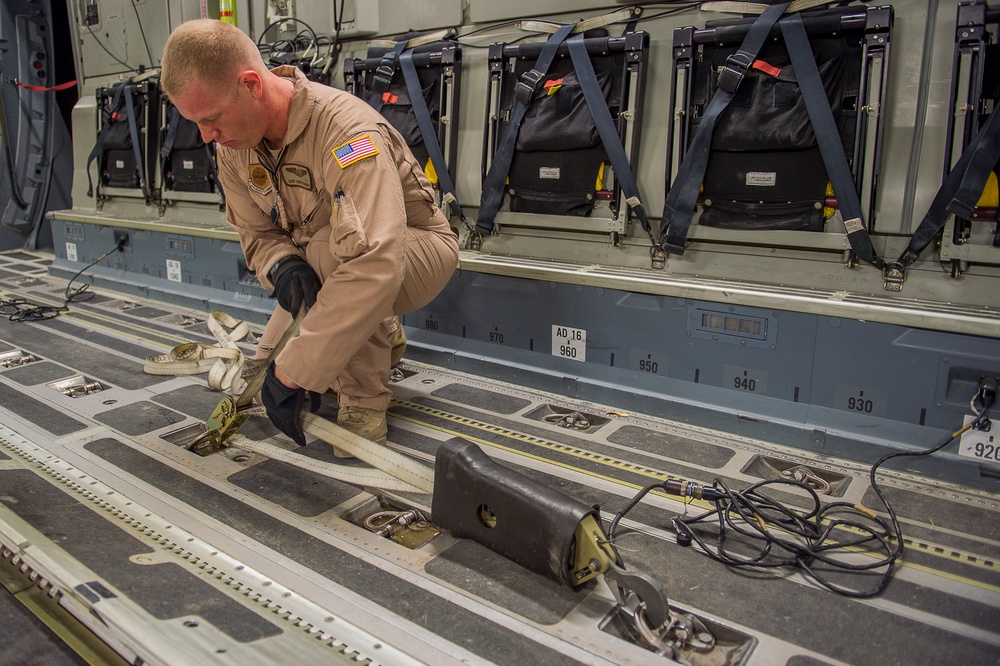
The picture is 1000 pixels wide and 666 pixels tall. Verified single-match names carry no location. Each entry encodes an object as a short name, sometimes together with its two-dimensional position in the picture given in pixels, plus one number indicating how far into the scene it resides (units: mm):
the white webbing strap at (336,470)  2748
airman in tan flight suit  2504
